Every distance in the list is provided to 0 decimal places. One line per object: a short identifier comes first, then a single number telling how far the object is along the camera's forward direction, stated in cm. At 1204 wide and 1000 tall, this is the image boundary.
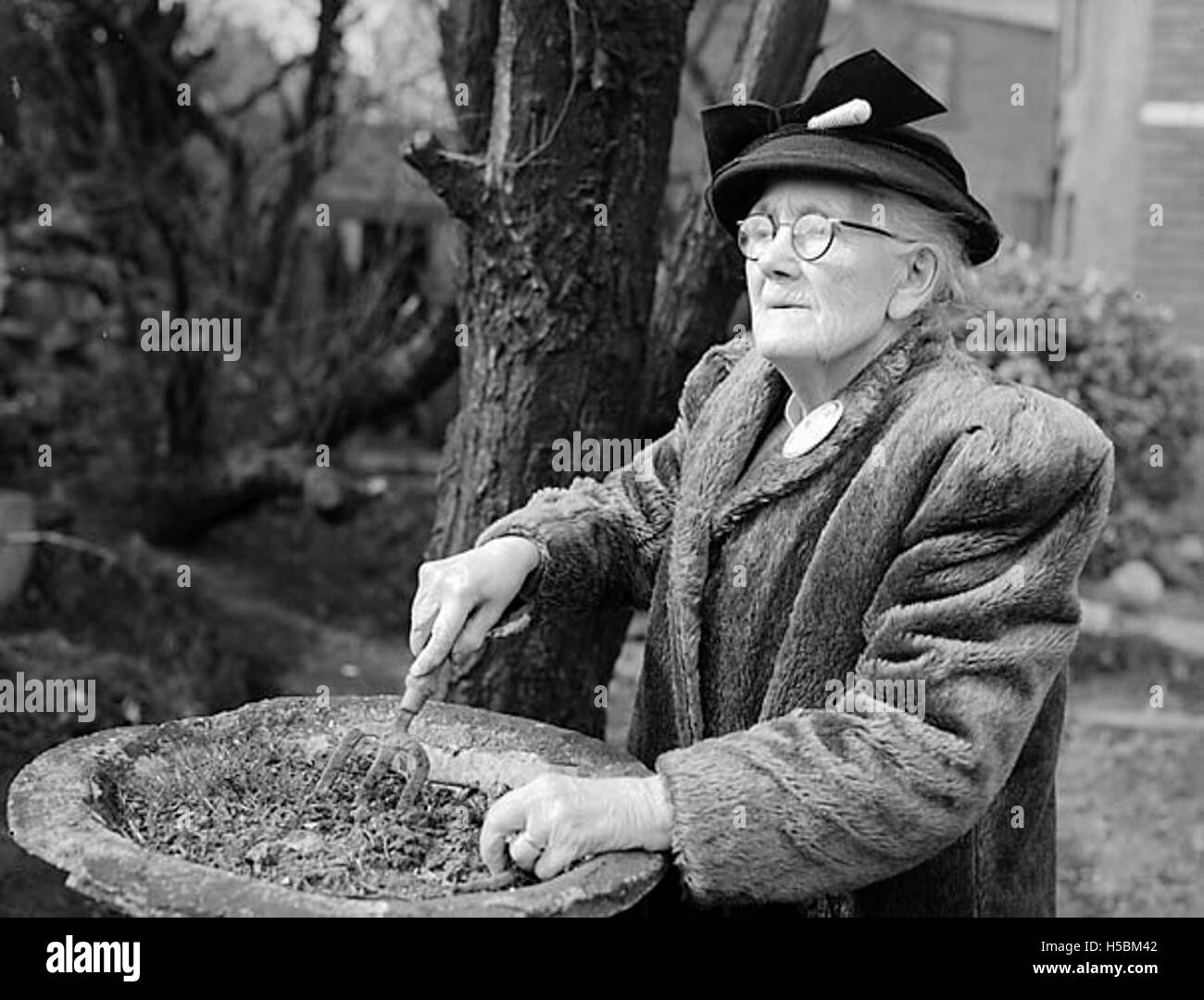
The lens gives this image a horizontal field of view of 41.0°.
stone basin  162
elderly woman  185
